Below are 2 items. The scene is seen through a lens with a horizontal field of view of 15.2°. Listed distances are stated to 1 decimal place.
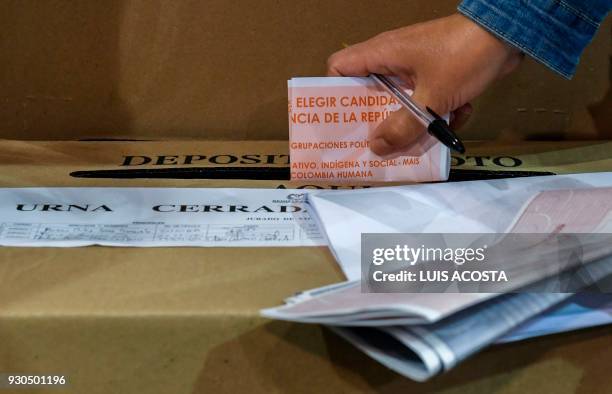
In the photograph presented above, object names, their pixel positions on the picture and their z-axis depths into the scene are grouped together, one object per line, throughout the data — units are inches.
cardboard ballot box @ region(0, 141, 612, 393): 76.5
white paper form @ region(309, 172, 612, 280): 79.9
